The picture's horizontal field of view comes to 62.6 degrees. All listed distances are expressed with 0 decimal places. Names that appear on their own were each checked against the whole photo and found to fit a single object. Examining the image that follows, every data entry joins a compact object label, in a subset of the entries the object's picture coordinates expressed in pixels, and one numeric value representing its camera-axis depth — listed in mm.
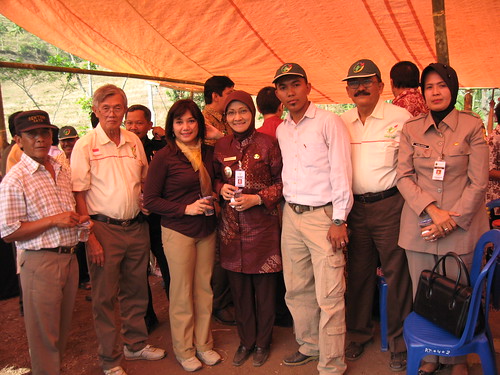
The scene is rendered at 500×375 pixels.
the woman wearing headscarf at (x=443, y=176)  2412
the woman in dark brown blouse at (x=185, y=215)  2938
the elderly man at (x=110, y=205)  2869
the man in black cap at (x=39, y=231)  2396
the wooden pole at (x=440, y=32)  3340
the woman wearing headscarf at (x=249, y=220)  2924
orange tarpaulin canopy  4375
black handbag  2168
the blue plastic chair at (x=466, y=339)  2158
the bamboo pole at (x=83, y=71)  3710
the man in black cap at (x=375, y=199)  2752
